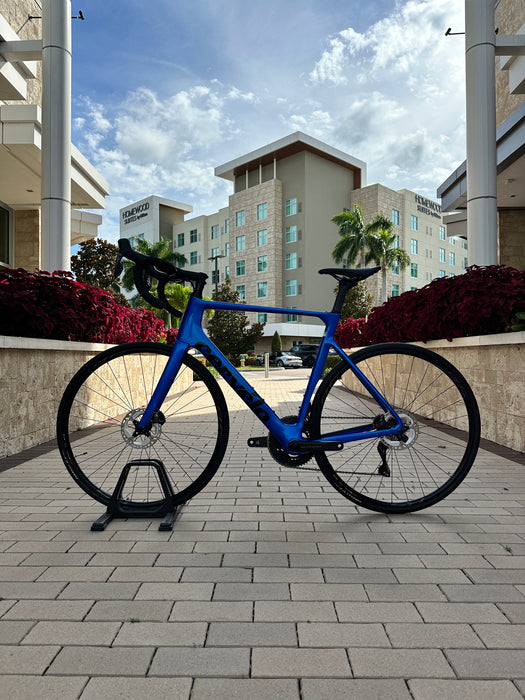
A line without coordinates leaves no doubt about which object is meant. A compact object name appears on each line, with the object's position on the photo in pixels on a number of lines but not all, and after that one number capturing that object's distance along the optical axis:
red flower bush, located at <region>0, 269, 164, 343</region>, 5.12
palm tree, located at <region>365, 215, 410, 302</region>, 40.31
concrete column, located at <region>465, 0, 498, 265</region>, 8.61
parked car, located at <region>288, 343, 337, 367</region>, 35.54
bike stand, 2.93
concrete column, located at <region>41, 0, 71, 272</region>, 8.76
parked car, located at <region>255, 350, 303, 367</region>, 35.12
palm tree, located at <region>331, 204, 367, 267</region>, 41.09
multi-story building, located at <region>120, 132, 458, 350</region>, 49.56
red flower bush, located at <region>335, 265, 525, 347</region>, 5.11
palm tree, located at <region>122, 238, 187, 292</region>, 41.84
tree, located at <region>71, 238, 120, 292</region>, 30.98
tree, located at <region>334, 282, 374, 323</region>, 39.34
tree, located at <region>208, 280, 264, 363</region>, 35.94
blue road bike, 2.91
